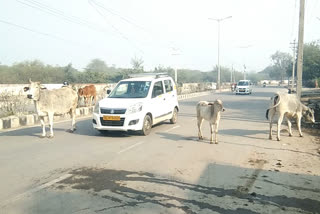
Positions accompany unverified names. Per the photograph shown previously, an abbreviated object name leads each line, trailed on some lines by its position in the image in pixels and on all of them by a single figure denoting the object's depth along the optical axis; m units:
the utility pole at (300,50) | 15.89
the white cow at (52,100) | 10.34
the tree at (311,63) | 48.75
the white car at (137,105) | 9.82
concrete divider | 12.88
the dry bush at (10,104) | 14.81
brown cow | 21.19
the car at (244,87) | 41.00
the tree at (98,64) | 84.86
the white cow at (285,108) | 9.84
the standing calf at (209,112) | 9.20
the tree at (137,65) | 43.02
